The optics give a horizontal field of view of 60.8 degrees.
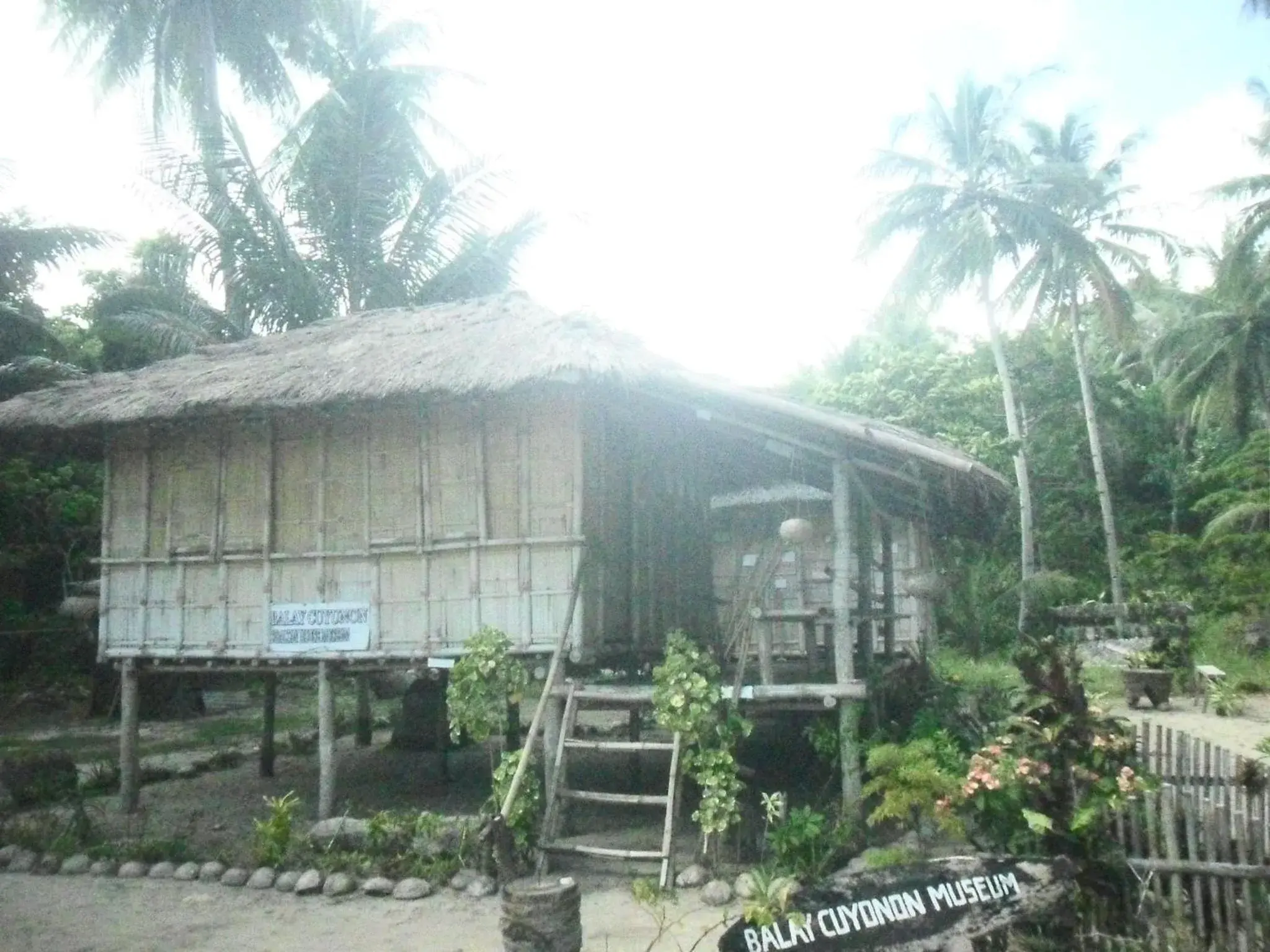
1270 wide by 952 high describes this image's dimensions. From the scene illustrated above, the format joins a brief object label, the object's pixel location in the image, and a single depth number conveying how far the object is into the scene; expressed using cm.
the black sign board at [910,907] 412
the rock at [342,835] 783
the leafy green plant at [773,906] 418
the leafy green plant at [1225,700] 1354
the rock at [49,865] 811
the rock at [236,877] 757
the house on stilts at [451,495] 779
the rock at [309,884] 732
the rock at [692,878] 688
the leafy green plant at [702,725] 704
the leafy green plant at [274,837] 775
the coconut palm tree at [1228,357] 2425
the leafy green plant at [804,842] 686
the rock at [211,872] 770
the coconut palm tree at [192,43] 1820
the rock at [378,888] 720
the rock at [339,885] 724
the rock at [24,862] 820
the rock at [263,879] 750
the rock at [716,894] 653
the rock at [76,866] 806
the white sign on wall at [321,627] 864
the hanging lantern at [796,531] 766
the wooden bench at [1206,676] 1500
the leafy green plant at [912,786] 575
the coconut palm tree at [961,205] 2136
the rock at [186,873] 774
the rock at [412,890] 707
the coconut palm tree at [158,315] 1658
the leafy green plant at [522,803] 730
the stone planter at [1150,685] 1412
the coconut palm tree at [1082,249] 2106
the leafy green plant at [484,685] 772
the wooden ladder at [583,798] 695
